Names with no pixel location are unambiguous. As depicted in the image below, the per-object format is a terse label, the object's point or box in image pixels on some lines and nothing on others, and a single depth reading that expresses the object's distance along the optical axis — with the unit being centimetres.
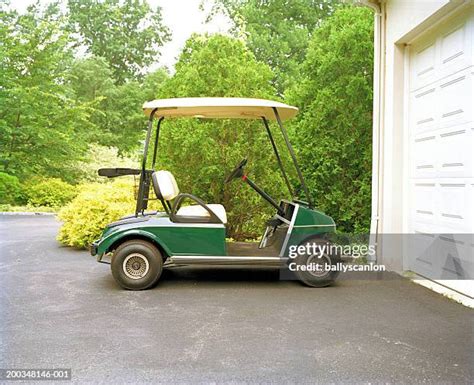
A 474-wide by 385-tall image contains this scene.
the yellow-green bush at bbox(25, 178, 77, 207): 1134
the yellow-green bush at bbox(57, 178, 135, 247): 606
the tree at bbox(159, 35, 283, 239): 604
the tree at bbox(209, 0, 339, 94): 1285
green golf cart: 401
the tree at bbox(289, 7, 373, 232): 628
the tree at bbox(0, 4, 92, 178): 1188
